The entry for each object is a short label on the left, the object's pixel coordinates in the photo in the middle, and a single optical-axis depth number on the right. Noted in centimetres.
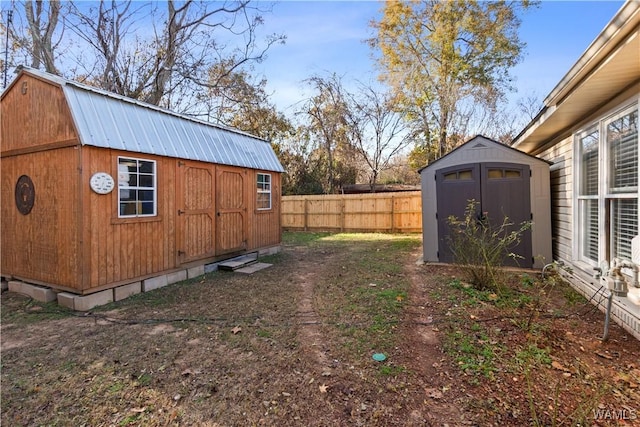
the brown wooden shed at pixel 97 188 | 459
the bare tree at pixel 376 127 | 1858
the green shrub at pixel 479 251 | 472
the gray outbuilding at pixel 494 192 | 598
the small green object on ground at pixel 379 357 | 292
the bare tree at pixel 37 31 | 1120
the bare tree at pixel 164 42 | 1225
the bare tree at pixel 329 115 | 1856
